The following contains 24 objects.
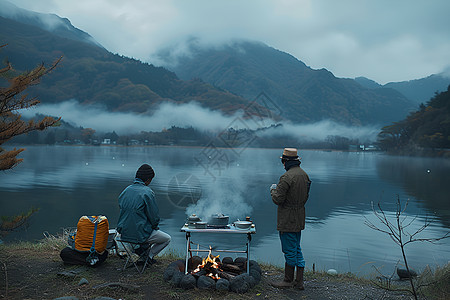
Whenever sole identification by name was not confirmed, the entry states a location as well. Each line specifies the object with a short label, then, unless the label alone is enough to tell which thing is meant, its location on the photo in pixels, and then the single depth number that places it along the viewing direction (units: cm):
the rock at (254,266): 525
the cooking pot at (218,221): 525
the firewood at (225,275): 490
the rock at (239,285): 462
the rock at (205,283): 466
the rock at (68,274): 491
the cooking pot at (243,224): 512
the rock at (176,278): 471
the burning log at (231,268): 525
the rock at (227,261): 555
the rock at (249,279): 474
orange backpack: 521
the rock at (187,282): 467
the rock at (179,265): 520
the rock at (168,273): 494
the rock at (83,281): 468
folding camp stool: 531
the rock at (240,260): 548
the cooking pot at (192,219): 516
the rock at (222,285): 461
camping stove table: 496
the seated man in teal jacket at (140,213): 510
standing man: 473
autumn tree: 494
